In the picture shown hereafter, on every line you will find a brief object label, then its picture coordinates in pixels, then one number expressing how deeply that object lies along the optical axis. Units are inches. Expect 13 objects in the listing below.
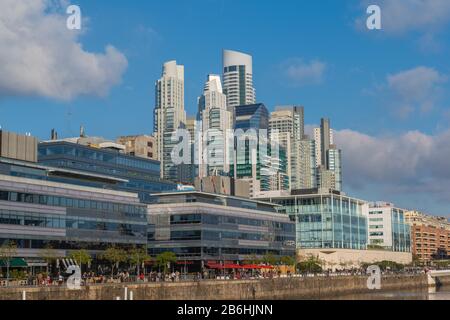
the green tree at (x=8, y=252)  4222.4
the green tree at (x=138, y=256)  5334.6
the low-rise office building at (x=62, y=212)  4623.5
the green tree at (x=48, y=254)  4733.8
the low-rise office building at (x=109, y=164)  6520.7
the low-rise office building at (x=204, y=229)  6328.7
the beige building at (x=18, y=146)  5024.6
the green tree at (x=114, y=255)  5191.9
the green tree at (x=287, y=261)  7180.1
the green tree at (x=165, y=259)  5969.5
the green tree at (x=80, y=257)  4853.8
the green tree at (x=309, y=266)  7529.5
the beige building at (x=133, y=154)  7549.2
